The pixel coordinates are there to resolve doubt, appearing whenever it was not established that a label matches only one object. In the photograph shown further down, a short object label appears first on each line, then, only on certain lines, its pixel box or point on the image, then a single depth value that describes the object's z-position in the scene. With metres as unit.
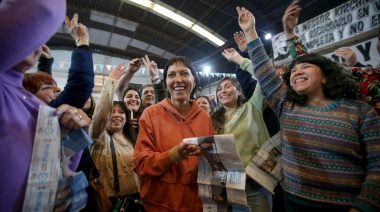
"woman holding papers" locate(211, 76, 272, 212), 1.75
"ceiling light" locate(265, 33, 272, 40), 5.81
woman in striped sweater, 1.18
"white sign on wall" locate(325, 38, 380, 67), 3.54
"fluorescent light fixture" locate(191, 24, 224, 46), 6.73
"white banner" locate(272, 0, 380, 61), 3.61
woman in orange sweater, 1.32
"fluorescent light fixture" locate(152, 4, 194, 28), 6.02
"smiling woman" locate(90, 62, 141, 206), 1.74
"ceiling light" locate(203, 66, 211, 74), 9.05
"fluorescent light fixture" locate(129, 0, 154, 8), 5.76
